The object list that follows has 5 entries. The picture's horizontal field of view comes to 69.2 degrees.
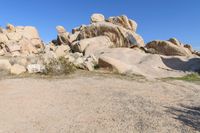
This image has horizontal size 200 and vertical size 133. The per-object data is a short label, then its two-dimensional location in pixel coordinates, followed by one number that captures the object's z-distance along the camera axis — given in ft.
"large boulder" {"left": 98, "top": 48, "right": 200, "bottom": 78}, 29.58
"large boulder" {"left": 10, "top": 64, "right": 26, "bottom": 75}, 28.03
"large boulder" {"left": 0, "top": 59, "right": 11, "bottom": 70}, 28.15
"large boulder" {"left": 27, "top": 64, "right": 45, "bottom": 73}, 28.28
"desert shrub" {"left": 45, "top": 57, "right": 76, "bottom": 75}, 26.74
